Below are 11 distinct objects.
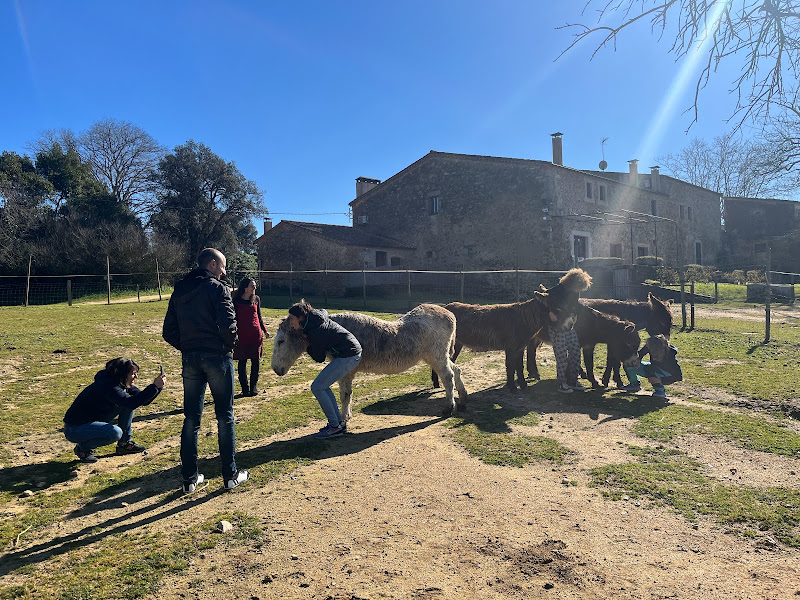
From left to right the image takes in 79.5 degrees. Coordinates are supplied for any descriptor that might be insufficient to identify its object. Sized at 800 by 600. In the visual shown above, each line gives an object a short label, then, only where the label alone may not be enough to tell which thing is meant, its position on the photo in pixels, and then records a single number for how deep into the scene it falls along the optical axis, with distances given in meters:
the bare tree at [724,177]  50.84
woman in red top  7.11
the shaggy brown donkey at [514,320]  7.71
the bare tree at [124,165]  38.28
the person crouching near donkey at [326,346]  5.23
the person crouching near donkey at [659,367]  7.25
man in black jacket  4.10
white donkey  5.66
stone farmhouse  26.67
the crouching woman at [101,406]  4.83
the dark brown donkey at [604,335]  7.55
